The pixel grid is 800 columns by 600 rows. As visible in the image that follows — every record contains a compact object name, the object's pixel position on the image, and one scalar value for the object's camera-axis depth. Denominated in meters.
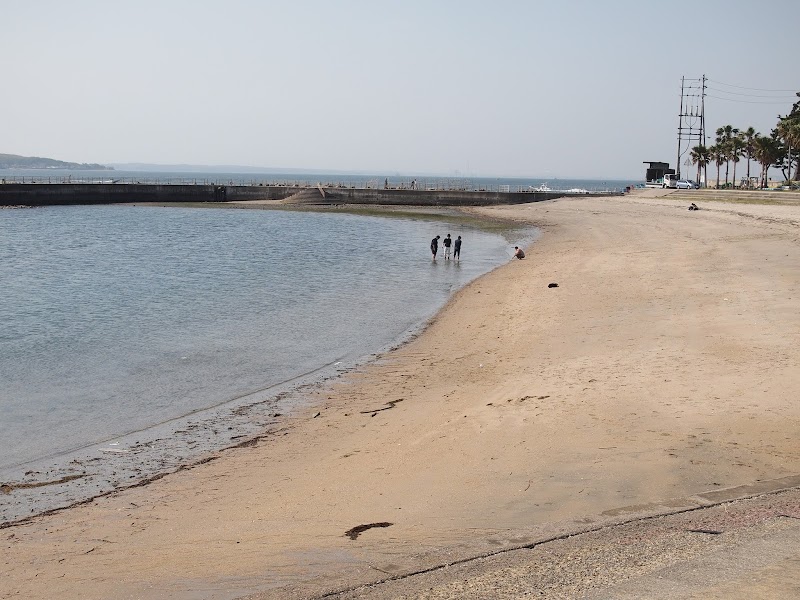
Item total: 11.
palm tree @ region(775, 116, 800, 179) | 81.00
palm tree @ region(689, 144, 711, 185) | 110.14
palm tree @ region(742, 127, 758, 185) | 100.38
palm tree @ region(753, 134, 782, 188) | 92.44
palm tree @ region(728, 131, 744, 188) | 100.94
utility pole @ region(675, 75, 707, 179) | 110.51
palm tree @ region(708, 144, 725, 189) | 106.29
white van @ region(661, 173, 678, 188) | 95.93
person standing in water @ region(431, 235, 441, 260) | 41.41
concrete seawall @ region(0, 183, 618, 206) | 91.00
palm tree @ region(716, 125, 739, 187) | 104.19
